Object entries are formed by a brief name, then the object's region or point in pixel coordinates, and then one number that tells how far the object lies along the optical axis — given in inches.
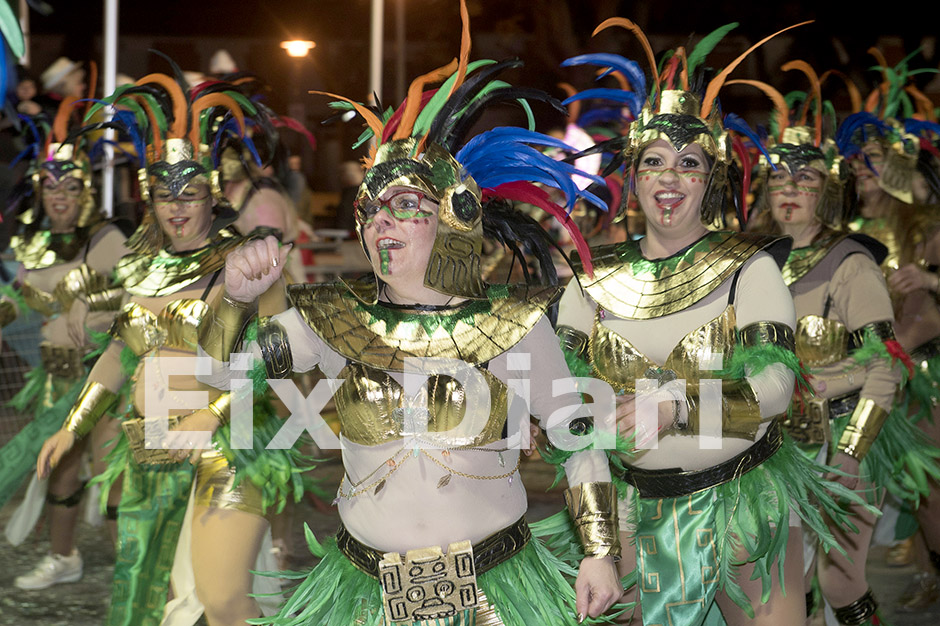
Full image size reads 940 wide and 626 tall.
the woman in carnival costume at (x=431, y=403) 115.8
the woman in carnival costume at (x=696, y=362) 136.9
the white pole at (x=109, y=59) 384.5
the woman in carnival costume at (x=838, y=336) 189.9
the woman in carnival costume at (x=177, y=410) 159.0
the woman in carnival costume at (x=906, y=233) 232.5
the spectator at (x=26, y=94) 278.5
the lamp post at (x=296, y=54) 588.4
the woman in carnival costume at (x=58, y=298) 242.1
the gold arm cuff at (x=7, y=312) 266.1
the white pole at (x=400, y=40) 495.8
